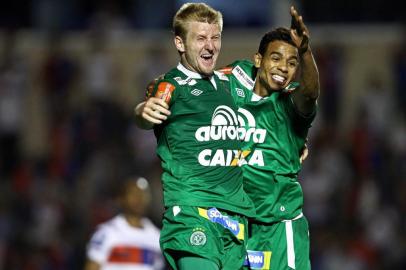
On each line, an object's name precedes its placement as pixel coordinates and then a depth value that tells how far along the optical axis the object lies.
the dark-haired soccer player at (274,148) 15.31
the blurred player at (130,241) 21.48
